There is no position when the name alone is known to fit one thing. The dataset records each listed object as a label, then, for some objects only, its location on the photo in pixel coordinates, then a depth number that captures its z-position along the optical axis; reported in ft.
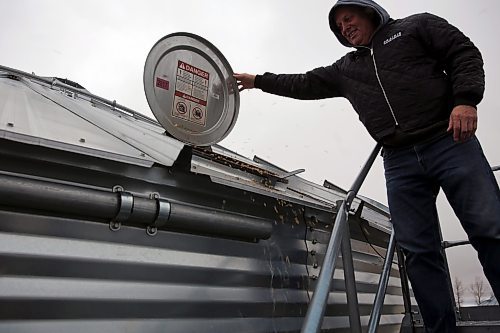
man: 5.61
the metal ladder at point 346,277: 3.99
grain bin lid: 6.66
